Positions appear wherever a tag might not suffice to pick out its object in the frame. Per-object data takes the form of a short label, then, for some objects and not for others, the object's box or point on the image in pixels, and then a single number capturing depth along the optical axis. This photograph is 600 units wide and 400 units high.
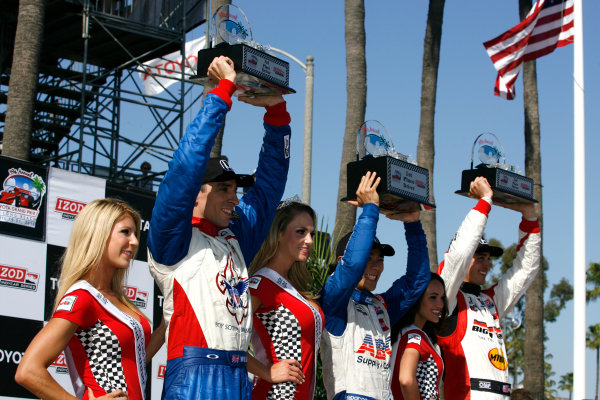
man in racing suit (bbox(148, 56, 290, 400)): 3.95
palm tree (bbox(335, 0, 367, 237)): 9.95
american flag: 10.49
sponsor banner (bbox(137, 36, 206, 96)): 20.27
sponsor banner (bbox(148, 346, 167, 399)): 7.00
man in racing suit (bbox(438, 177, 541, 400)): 6.06
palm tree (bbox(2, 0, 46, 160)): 10.25
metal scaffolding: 19.31
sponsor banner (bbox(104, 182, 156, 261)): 7.05
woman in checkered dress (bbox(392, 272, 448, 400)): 5.57
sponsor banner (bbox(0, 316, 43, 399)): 6.15
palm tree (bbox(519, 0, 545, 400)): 11.45
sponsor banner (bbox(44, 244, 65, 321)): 6.41
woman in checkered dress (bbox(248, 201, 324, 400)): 4.59
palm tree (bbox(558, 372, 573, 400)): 54.81
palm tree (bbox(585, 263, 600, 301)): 53.81
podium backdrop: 6.22
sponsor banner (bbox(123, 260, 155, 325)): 7.02
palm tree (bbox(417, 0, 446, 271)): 10.97
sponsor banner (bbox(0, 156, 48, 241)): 6.29
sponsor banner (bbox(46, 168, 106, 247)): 6.59
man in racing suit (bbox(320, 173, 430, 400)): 5.09
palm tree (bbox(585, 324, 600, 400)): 54.09
